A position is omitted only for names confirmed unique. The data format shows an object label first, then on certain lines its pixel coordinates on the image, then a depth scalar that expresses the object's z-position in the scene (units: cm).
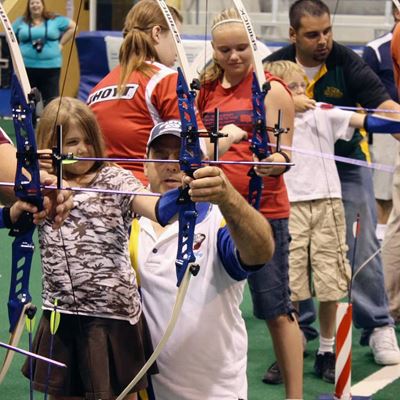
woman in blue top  639
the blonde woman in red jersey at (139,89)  468
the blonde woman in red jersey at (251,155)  517
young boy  602
